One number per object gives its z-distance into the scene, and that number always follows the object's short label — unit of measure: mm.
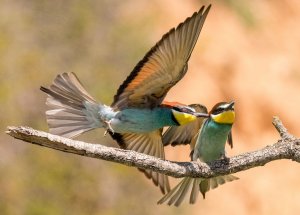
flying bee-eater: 6645
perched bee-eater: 6906
